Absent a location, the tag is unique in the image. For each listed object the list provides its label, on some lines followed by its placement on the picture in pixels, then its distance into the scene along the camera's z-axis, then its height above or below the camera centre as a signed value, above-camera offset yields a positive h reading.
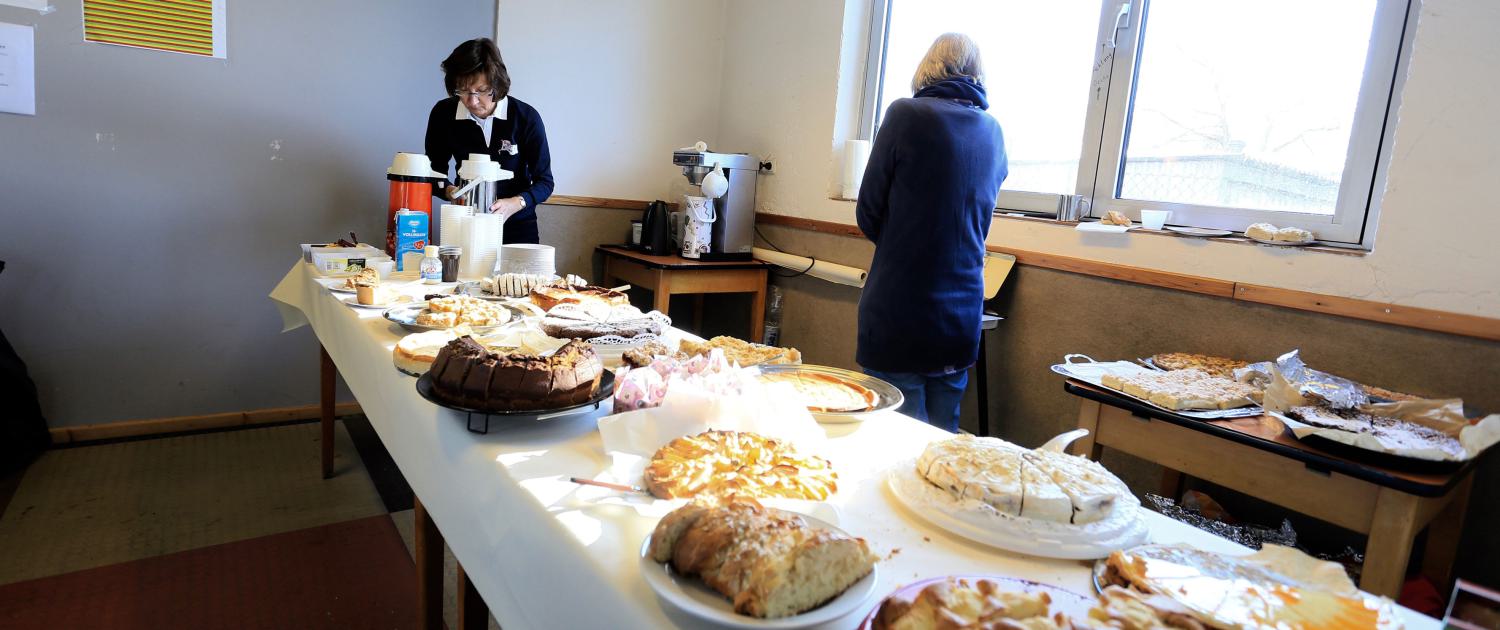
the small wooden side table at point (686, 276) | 3.38 -0.40
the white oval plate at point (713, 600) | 0.62 -0.34
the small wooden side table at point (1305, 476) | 1.35 -0.45
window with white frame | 2.04 +0.40
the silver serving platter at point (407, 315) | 1.62 -0.33
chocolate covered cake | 1.06 -0.29
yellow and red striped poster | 2.75 +0.41
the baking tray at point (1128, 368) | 1.62 -0.36
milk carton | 2.40 -0.23
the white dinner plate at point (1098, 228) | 2.35 -0.01
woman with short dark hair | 2.71 +0.14
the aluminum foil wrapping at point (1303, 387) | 1.61 -0.30
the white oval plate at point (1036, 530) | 0.80 -0.33
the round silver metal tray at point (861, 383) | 1.17 -0.32
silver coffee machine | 3.60 -0.06
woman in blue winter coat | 2.12 -0.02
